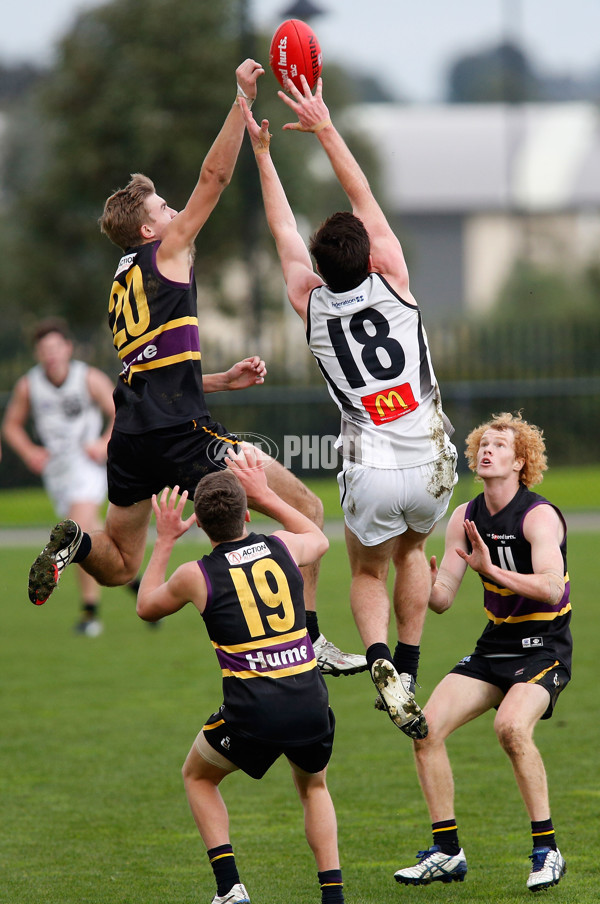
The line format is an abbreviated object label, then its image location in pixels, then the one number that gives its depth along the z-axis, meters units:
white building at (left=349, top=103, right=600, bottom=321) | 129.87
